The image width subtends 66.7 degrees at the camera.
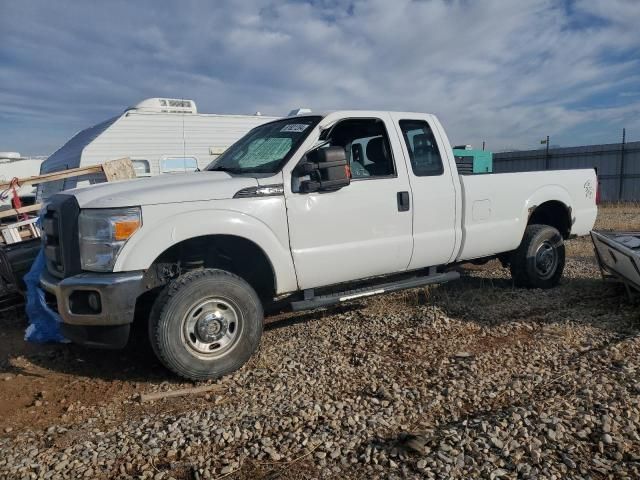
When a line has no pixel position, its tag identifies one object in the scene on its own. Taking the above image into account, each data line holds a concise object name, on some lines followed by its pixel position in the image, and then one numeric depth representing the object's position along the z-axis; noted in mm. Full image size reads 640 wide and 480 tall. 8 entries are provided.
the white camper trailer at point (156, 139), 10281
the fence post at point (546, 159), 23078
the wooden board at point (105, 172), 7473
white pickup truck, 3494
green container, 12509
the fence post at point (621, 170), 20719
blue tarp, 4152
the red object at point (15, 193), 7122
